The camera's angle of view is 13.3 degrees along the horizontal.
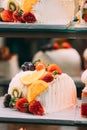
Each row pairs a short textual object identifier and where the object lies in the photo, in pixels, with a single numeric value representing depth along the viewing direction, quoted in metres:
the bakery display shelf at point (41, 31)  1.58
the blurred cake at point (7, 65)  3.27
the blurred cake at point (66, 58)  3.06
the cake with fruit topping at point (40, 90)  1.75
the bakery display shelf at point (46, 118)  1.63
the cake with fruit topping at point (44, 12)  1.71
